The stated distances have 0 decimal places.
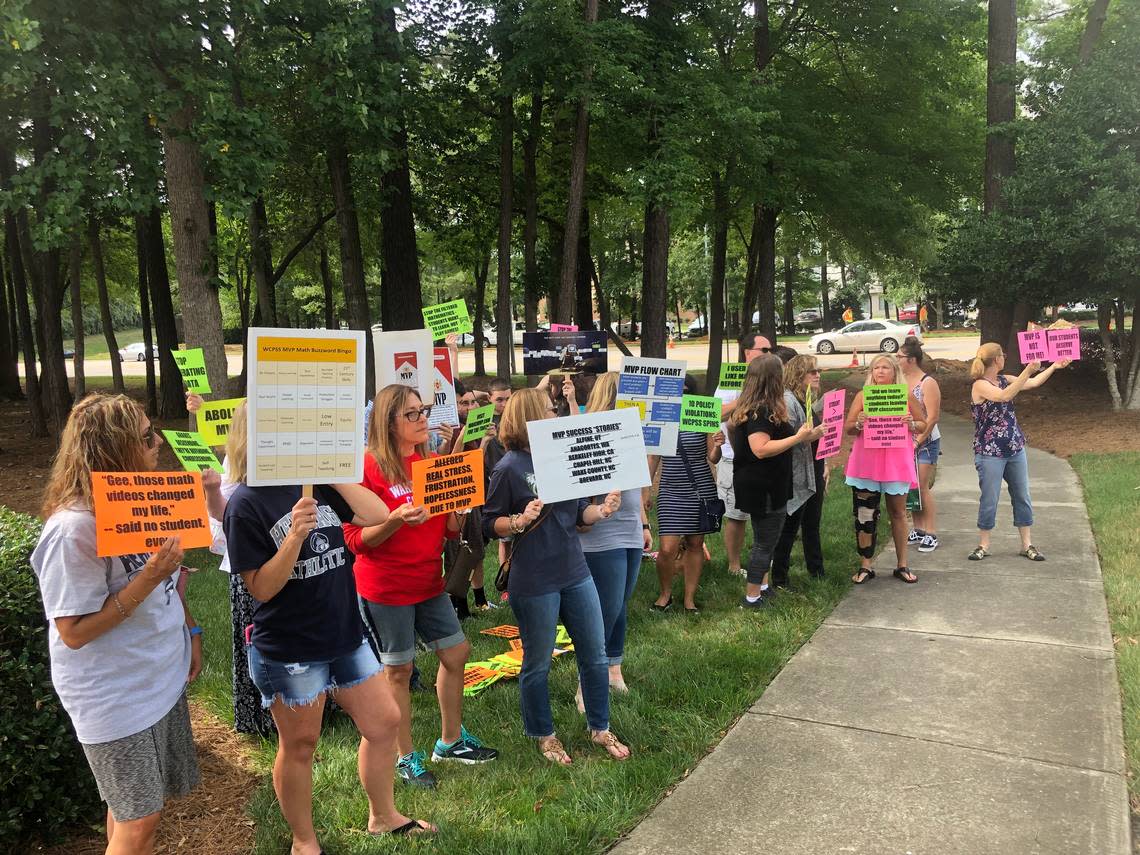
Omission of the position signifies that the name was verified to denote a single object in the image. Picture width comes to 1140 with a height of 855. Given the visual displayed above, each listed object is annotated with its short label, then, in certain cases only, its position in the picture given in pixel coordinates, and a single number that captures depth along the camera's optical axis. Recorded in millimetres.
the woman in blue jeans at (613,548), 4473
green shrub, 3137
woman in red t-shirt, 3664
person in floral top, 6961
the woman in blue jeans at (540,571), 3871
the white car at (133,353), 51844
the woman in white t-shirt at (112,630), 2521
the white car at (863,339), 37278
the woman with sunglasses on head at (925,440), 7113
